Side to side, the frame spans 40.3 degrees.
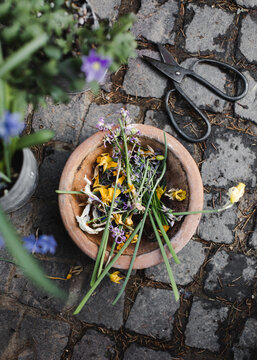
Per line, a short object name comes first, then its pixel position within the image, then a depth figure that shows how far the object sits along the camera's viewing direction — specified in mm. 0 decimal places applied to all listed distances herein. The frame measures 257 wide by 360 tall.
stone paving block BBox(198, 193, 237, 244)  1689
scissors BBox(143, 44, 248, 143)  1657
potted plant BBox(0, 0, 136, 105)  1039
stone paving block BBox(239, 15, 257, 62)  1764
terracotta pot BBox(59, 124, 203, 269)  1353
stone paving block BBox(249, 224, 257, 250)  1694
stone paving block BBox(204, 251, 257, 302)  1662
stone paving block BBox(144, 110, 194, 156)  1706
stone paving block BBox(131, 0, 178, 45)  1761
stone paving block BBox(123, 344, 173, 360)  1620
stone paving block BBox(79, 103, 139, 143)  1715
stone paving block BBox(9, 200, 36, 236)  1667
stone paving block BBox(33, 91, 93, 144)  1708
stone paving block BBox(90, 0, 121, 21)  1767
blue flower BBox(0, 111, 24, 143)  903
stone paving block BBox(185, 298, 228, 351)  1638
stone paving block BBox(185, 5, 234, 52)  1771
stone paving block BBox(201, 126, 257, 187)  1716
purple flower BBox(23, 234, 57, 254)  1396
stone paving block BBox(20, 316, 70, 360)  1613
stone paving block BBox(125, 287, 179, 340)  1640
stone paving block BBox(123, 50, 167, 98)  1734
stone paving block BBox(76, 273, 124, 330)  1641
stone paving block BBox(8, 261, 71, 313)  1640
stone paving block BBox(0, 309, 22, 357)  1618
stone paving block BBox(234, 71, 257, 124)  1743
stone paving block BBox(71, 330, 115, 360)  1620
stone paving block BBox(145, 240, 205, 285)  1666
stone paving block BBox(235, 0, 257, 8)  1777
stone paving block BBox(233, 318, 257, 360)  1630
